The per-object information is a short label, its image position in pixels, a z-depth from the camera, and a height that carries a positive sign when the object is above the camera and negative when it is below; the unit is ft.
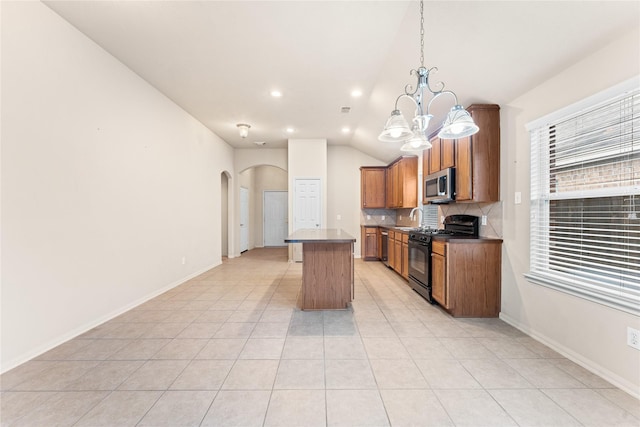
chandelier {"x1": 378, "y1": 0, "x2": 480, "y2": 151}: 6.11 +2.25
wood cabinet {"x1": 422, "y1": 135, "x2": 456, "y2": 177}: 11.06 +2.73
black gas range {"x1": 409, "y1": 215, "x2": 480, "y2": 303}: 11.18 -1.25
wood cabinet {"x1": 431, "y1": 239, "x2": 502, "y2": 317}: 9.75 -2.35
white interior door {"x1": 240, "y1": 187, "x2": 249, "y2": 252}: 25.32 -0.44
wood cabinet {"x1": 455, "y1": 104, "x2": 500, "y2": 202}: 9.66 +2.18
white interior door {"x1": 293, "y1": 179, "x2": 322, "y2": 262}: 20.89 +0.85
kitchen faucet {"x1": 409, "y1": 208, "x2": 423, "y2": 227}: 16.83 -0.08
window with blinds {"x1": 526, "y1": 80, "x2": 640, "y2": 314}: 5.86 +0.40
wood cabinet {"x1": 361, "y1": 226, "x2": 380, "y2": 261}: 21.44 -2.32
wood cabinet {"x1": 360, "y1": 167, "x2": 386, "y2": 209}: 21.77 +2.23
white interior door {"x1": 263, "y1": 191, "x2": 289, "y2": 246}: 29.76 -0.04
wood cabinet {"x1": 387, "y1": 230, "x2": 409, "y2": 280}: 14.84 -2.31
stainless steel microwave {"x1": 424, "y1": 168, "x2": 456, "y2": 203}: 10.96 +1.29
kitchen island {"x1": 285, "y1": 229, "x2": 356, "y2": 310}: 10.61 -2.46
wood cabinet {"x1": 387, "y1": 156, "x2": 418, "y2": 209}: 17.67 +2.29
